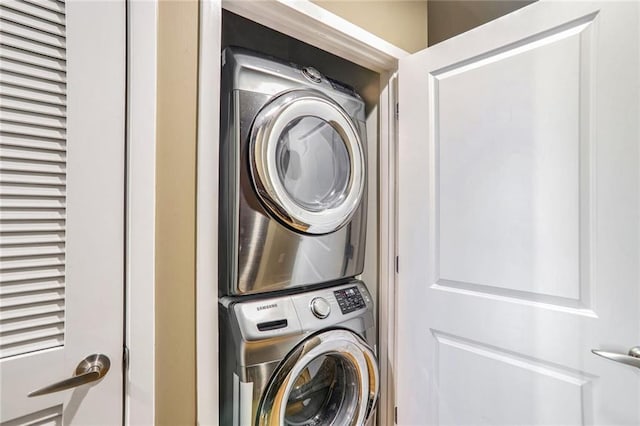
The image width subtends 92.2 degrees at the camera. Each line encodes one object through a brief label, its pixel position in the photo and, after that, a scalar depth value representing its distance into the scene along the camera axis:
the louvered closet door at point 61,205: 0.68
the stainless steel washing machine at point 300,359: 1.04
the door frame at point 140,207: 0.82
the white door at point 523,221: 0.91
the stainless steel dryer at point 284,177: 1.09
